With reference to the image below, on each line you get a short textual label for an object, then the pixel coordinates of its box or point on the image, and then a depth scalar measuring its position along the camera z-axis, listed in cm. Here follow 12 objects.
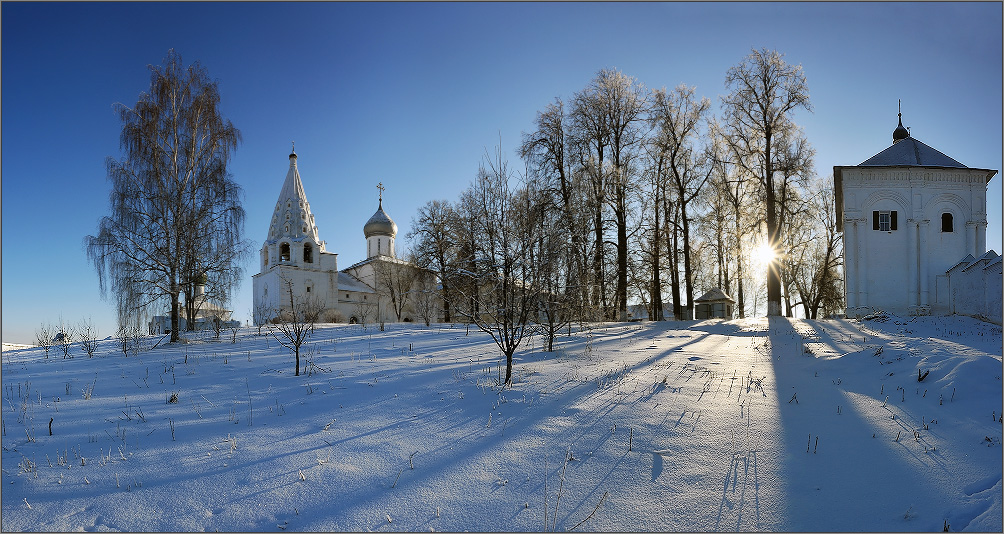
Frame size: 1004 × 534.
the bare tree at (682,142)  2431
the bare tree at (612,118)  2425
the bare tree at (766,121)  2247
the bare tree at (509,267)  817
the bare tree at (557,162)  2286
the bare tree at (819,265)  3122
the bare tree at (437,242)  3030
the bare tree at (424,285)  3180
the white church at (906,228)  2405
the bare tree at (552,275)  923
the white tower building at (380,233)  5219
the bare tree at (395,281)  3606
